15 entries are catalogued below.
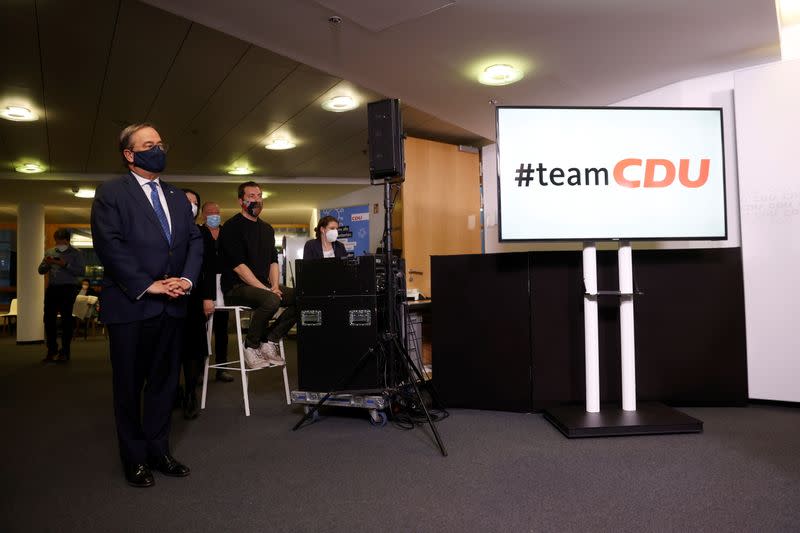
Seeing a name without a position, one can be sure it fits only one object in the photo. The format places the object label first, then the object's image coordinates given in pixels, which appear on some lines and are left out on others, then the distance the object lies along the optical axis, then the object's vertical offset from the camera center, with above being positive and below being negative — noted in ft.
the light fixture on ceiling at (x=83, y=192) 30.35 +5.47
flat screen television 10.46 +2.06
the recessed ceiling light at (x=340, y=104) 17.02 +5.82
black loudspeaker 10.32 +2.76
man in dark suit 7.39 -0.05
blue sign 31.63 +3.45
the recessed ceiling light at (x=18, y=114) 17.12 +5.69
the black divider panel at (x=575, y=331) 11.46 -1.15
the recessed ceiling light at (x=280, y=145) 22.08 +5.83
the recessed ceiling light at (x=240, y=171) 27.22 +5.84
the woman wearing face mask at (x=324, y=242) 16.06 +1.27
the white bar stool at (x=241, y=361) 11.59 -1.72
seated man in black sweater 11.86 +0.11
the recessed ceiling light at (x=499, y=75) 14.40 +5.67
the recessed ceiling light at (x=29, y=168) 25.53 +5.82
